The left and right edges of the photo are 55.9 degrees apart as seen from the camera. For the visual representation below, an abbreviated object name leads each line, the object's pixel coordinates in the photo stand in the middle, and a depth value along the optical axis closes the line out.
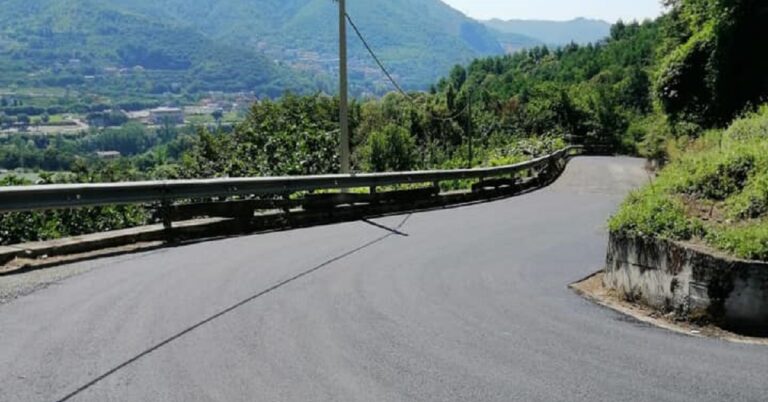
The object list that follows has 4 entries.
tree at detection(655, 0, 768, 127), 26.47
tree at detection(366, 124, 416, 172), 85.56
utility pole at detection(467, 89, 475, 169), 48.77
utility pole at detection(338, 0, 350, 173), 18.06
